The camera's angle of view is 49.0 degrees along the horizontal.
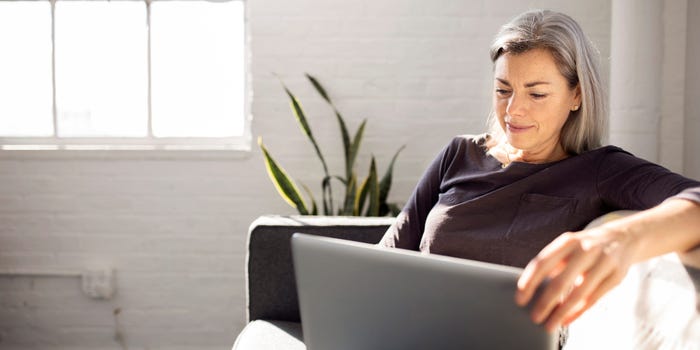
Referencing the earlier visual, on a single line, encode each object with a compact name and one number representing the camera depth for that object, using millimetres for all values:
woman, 1521
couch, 979
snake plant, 2953
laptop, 772
